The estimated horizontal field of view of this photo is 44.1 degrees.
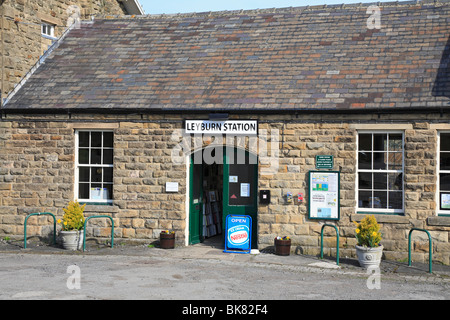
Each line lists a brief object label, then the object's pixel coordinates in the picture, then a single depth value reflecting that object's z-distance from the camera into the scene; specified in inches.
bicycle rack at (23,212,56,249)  534.4
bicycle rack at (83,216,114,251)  530.3
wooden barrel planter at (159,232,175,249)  538.9
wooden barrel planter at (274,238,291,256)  513.7
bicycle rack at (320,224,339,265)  480.4
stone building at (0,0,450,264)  514.3
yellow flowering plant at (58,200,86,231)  535.5
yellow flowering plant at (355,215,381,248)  470.9
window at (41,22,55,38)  713.6
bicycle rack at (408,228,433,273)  452.8
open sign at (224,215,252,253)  534.3
